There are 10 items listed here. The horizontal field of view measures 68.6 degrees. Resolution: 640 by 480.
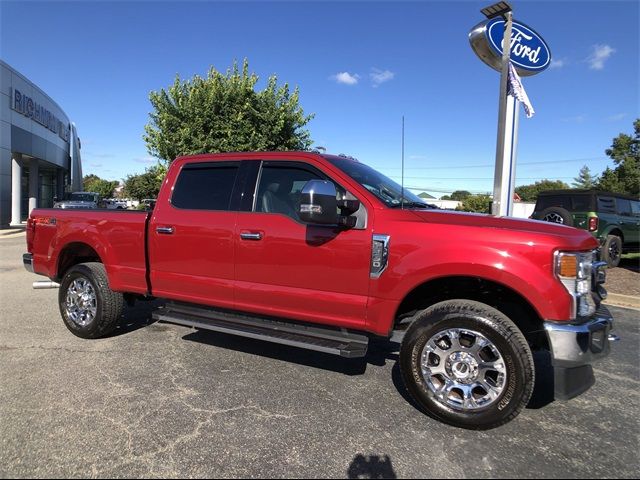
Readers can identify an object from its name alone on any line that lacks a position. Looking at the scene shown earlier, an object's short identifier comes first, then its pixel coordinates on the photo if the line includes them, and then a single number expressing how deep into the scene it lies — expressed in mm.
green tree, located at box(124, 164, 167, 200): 20969
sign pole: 9016
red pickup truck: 3201
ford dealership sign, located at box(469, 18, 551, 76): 9219
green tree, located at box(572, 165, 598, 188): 90225
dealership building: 24891
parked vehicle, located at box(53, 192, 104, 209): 30359
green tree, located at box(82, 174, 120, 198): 103125
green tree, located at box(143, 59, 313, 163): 17750
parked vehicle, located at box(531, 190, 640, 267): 11258
